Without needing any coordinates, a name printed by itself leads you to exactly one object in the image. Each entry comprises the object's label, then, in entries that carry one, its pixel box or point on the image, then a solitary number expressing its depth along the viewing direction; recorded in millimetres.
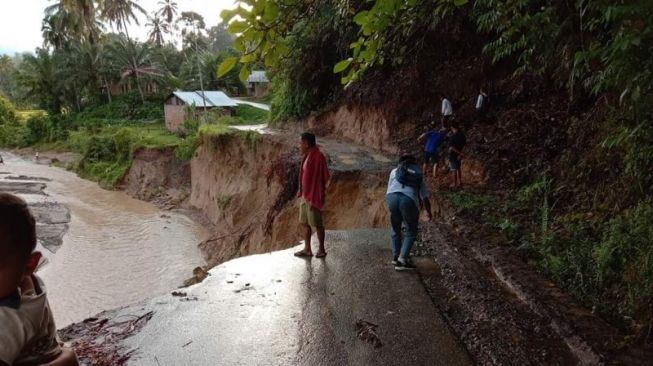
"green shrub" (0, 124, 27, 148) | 44919
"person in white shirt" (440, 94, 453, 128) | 11414
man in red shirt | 5977
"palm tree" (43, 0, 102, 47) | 39578
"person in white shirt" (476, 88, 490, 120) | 11172
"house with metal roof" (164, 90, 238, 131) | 32938
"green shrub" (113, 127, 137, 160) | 30562
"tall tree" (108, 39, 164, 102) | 41906
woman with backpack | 5344
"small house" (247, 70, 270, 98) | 46825
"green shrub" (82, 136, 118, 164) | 32312
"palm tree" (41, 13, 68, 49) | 43953
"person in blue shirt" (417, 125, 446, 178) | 9531
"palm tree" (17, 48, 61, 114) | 42625
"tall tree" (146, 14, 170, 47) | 51906
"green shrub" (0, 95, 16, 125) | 47938
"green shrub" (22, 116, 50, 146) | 44125
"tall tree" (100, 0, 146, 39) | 42312
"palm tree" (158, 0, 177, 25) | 50062
